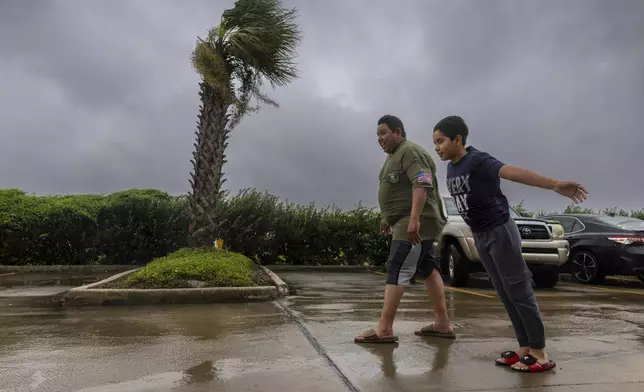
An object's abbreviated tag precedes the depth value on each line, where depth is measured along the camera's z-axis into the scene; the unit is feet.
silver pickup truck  30.66
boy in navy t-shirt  11.55
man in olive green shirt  14.07
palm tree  36.63
